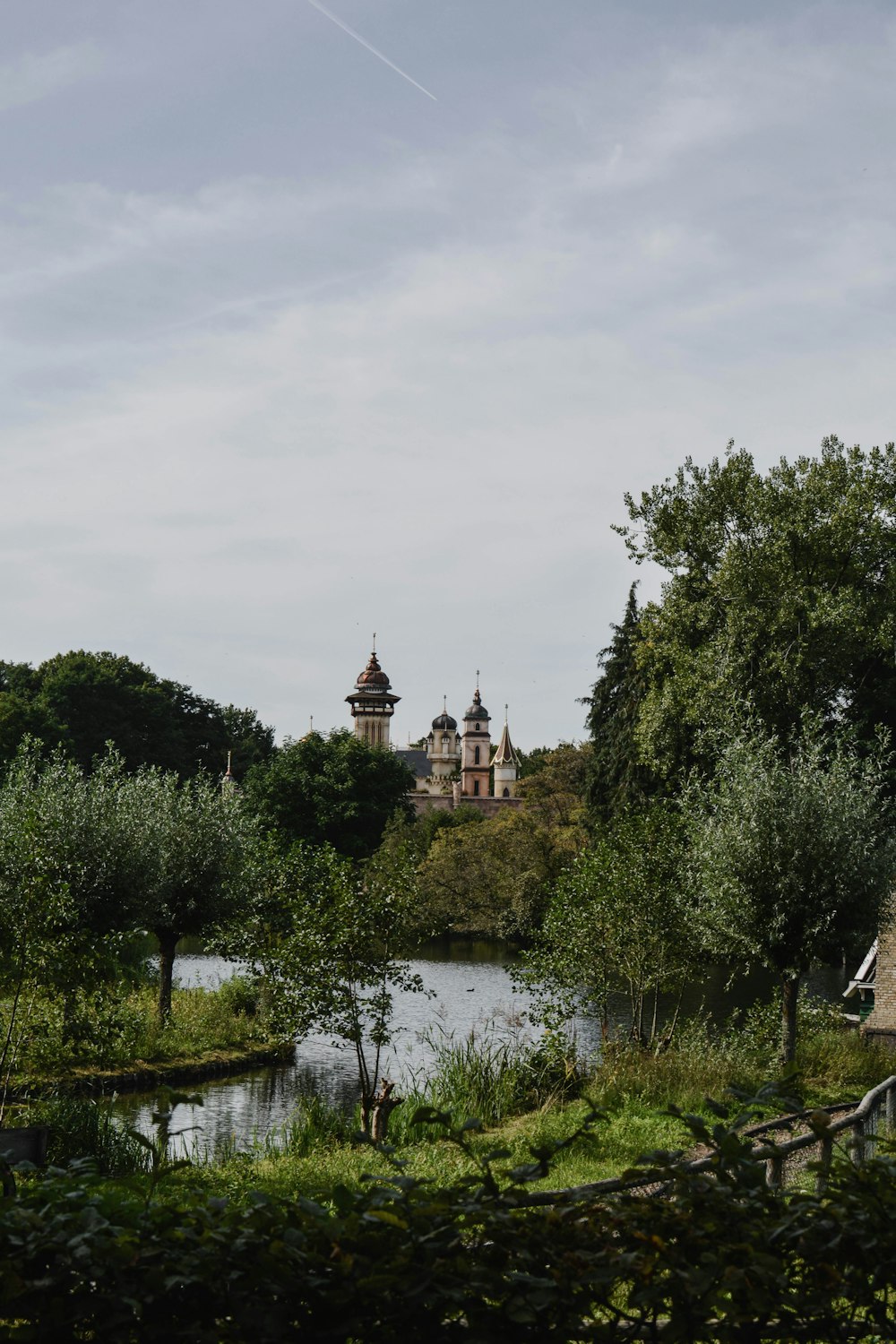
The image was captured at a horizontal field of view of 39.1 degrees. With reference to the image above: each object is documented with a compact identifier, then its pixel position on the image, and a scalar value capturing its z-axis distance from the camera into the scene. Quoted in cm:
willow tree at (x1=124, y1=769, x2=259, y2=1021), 2406
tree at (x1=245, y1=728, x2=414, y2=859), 6394
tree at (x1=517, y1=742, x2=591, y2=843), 5325
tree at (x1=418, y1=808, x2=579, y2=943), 4612
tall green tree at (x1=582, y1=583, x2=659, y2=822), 4081
